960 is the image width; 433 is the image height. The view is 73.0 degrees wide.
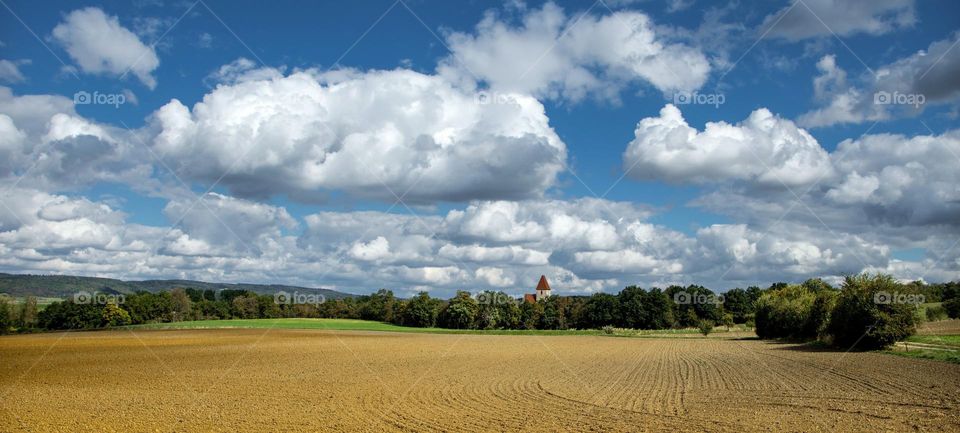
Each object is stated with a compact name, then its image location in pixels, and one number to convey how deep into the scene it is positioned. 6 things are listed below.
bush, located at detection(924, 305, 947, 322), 94.38
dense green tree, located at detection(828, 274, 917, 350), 43.56
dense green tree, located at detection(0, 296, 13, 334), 100.62
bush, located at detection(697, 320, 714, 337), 93.91
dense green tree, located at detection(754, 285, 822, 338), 62.25
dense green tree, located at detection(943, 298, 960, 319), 101.44
